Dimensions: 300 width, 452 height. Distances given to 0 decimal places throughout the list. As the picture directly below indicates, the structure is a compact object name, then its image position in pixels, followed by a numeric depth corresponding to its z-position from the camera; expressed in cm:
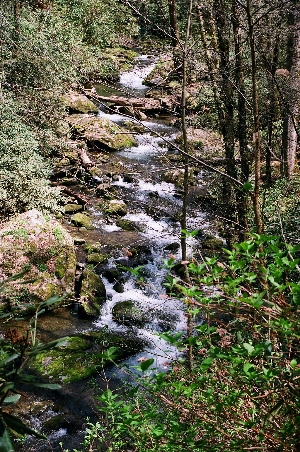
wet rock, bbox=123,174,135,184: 1266
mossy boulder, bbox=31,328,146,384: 610
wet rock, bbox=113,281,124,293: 837
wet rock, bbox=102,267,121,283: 867
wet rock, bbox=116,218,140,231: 1046
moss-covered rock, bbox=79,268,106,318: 764
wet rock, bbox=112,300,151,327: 755
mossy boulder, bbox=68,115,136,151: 1402
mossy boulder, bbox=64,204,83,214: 1086
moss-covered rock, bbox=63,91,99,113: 1568
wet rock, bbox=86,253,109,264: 891
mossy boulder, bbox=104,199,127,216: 1095
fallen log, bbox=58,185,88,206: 1135
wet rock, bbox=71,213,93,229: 1032
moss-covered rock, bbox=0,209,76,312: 753
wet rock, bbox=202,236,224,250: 917
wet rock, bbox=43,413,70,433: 525
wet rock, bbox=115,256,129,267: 912
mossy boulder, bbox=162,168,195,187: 1252
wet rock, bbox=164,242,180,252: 952
